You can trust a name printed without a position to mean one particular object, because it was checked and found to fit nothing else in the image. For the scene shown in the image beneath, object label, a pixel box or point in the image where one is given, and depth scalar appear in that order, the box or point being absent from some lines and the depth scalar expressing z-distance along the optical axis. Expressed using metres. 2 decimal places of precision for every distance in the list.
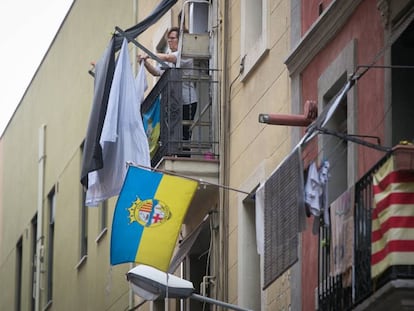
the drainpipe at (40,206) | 41.47
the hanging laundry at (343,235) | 17.58
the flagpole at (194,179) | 23.59
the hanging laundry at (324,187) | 18.08
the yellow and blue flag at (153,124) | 26.03
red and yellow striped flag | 16.17
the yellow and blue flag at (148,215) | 22.97
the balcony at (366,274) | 16.00
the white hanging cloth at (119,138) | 25.45
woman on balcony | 25.86
